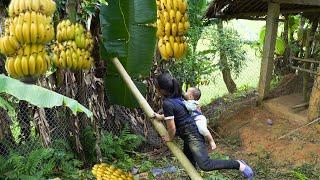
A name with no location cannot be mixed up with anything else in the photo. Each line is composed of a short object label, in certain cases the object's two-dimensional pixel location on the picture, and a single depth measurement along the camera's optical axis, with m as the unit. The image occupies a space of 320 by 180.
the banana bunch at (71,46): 1.91
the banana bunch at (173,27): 1.97
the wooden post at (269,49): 5.93
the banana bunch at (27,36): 1.61
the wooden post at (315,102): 5.12
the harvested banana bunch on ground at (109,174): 3.50
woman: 2.71
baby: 3.01
